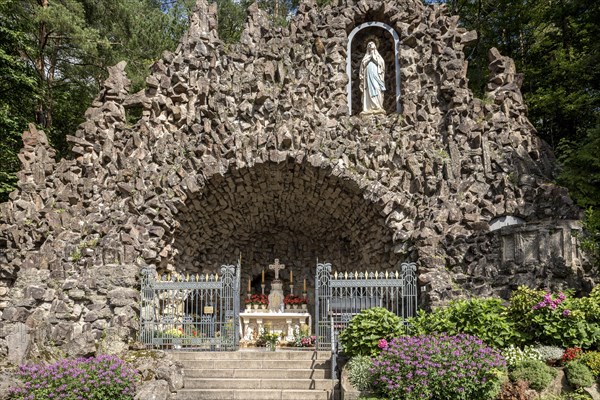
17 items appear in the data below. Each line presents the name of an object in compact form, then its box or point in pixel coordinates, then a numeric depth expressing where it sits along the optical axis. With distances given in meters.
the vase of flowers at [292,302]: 17.97
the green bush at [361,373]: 10.95
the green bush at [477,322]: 11.88
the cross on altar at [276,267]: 18.02
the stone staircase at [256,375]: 11.87
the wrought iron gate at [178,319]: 14.34
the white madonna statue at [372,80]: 18.31
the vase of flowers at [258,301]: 18.30
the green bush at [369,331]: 11.98
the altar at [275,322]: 16.50
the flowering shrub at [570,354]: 11.02
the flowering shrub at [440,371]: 10.06
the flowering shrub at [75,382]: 10.46
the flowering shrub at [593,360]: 10.62
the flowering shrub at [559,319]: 11.43
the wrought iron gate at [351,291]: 14.07
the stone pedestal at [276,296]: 17.69
